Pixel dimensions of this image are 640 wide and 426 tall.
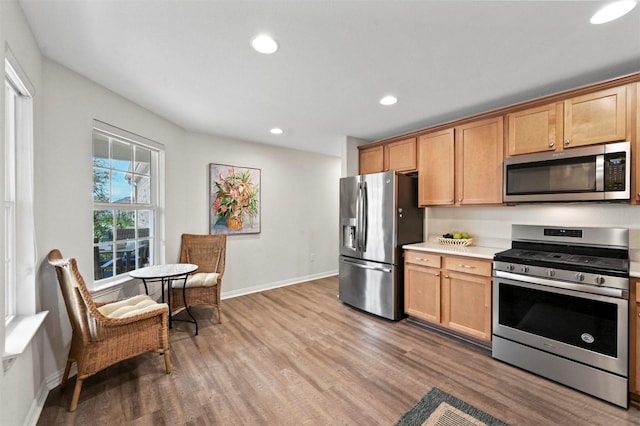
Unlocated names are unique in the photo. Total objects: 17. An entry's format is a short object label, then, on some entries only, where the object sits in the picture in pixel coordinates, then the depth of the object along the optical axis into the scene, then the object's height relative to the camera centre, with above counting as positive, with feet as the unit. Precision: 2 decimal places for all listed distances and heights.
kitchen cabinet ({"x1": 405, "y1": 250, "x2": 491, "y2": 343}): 8.52 -2.76
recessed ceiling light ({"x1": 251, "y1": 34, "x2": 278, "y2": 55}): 5.73 +3.60
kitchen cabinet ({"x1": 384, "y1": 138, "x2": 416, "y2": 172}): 11.25 +2.36
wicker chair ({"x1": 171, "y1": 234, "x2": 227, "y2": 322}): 10.70 -1.92
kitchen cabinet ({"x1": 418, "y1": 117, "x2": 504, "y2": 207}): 9.00 +1.66
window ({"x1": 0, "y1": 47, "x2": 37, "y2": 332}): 5.54 +0.12
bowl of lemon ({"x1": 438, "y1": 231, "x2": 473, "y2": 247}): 10.11 -1.05
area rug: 5.66 -4.36
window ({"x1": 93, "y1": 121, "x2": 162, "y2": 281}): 8.55 +0.38
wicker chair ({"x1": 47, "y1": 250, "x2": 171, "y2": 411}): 5.96 -2.81
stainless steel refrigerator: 10.64 -1.00
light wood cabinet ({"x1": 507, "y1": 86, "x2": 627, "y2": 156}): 6.84 +2.40
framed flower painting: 13.20 +0.60
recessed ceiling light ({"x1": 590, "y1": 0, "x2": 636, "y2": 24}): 4.79 +3.61
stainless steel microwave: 6.75 +0.98
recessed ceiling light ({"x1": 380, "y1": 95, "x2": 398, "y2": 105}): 8.78 +3.64
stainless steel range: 6.23 -2.47
